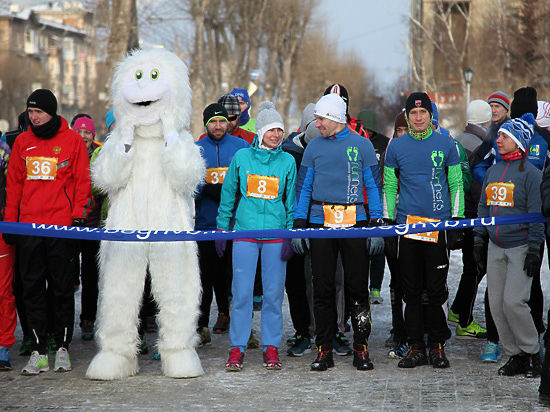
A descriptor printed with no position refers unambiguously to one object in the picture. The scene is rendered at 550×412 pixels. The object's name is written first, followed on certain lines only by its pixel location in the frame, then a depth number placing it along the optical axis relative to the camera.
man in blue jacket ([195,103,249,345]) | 14.10
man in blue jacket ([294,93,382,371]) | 12.12
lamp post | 61.14
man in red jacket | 12.08
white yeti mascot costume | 11.72
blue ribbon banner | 11.42
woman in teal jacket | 12.27
